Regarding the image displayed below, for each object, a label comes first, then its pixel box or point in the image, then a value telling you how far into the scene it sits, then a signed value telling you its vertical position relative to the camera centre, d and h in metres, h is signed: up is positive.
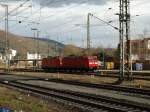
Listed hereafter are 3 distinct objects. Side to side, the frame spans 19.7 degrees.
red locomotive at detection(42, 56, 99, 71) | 76.25 +0.94
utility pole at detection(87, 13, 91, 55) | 69.31 +5.89
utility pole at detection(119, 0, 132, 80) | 42.91 +3.69
